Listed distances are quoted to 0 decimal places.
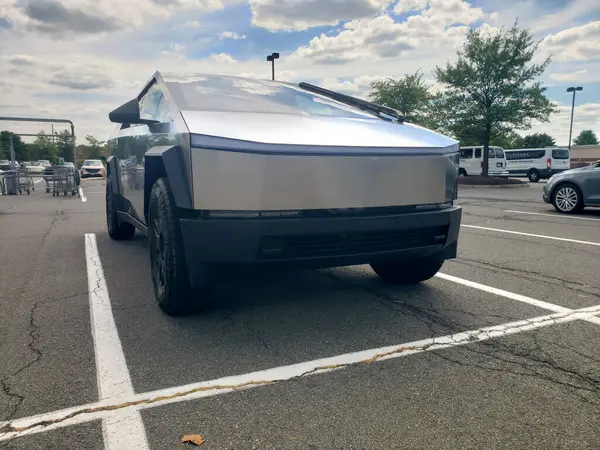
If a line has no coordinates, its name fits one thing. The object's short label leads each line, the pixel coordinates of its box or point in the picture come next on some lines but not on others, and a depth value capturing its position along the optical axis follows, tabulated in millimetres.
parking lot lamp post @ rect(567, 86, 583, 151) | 40228
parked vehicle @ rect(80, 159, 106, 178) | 29766
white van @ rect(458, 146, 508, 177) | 27391
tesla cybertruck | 2639
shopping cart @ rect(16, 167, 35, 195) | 17188
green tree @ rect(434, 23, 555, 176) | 22000
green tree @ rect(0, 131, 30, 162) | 90750
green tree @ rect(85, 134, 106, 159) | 84112
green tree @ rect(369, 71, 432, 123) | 29844
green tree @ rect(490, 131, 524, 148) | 46181
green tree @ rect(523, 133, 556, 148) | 63375
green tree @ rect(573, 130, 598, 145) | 89062
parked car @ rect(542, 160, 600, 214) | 9414
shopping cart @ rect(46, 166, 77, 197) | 16250
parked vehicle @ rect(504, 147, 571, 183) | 26812
